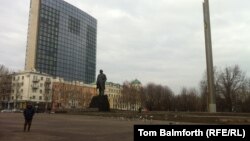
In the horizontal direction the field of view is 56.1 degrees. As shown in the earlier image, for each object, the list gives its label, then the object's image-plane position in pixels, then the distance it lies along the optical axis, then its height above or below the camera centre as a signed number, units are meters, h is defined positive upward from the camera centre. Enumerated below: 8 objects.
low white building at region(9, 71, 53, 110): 77.16 +3.21
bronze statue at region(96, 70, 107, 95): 30.86 +2.21
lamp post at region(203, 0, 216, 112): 28.80 +5.08
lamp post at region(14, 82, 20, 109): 76.47 +3.01
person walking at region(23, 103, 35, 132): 13.11 -0.85
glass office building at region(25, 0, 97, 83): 88.51 +23.58
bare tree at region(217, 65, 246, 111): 47.17 +2.99
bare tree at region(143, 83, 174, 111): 69.94 +0.31
